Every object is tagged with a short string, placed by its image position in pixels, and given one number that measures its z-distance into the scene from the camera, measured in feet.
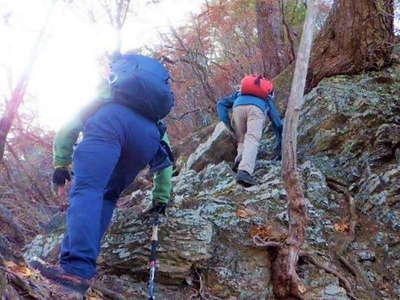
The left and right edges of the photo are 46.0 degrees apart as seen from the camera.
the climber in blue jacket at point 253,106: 22.52
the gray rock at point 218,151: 26.43
